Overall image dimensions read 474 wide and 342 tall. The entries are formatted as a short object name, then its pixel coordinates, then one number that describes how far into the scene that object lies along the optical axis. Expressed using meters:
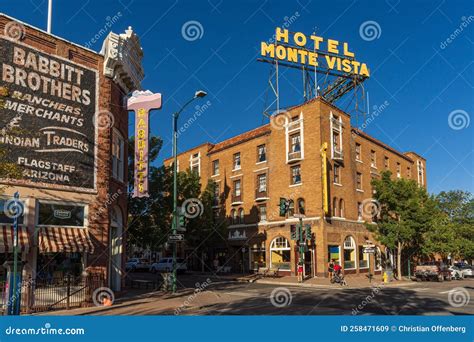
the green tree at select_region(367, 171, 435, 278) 34.88
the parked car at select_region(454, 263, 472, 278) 43.58
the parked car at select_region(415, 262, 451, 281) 34.56
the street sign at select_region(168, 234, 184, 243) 21.19
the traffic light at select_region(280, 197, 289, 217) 31.95
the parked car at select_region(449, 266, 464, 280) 38.44
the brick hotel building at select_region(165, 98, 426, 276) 35.78
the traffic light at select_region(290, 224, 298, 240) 31.83
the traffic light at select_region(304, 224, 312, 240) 31.62
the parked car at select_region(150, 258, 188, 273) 42.31
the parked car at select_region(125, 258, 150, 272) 50.34
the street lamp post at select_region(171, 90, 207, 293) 21.03
